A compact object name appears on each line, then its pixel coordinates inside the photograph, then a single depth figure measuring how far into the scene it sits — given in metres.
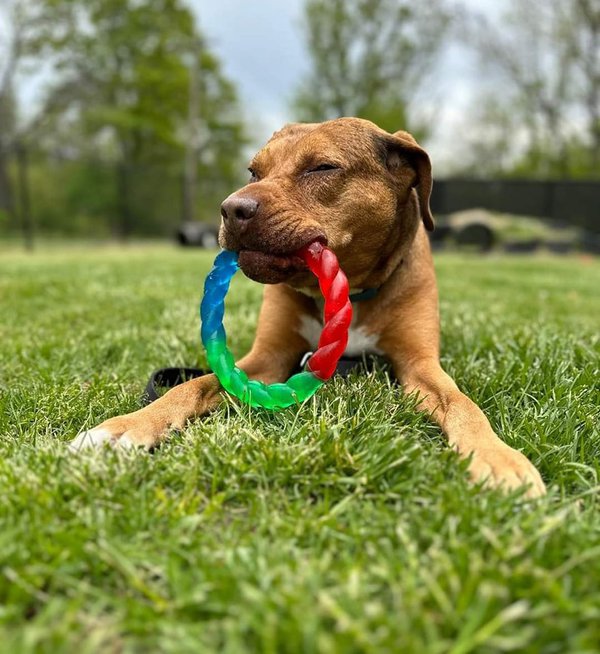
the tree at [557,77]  26.22
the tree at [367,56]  29.00
